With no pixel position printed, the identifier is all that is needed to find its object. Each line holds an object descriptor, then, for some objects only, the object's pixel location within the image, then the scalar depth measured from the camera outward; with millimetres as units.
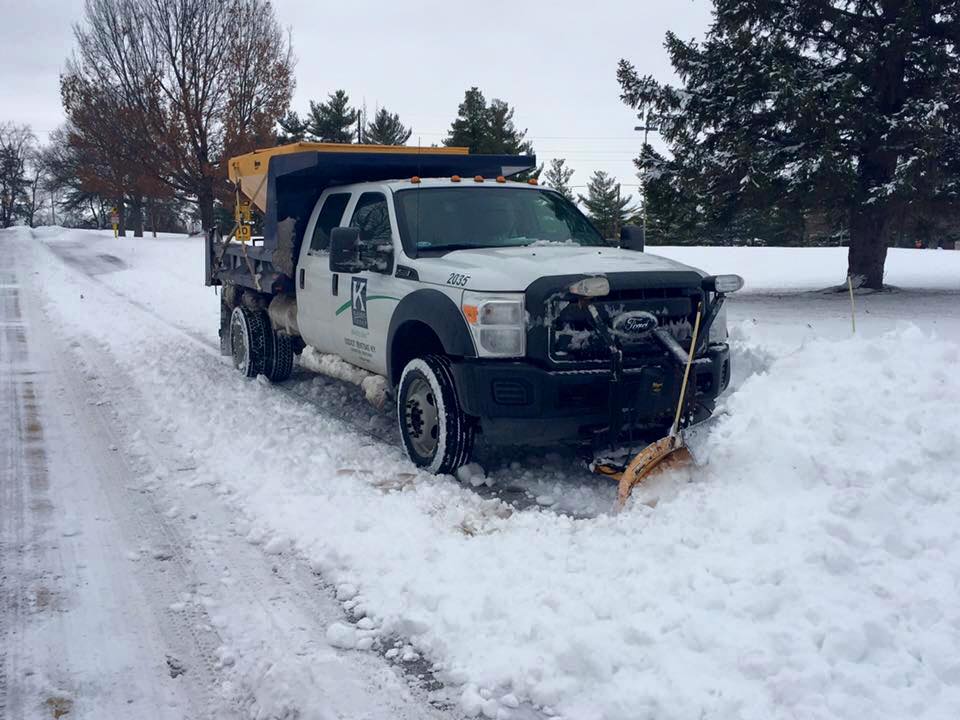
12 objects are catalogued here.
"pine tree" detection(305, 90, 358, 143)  40625
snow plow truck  5363
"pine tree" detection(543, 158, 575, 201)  58222
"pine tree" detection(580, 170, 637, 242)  48906
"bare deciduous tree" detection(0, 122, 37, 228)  88562
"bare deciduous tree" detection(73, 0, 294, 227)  30906
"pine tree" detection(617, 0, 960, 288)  13023
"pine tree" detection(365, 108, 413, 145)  48812
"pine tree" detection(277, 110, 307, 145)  41688
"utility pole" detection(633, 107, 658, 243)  15148
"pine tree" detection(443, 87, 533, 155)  35344
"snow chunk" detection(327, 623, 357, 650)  3740
